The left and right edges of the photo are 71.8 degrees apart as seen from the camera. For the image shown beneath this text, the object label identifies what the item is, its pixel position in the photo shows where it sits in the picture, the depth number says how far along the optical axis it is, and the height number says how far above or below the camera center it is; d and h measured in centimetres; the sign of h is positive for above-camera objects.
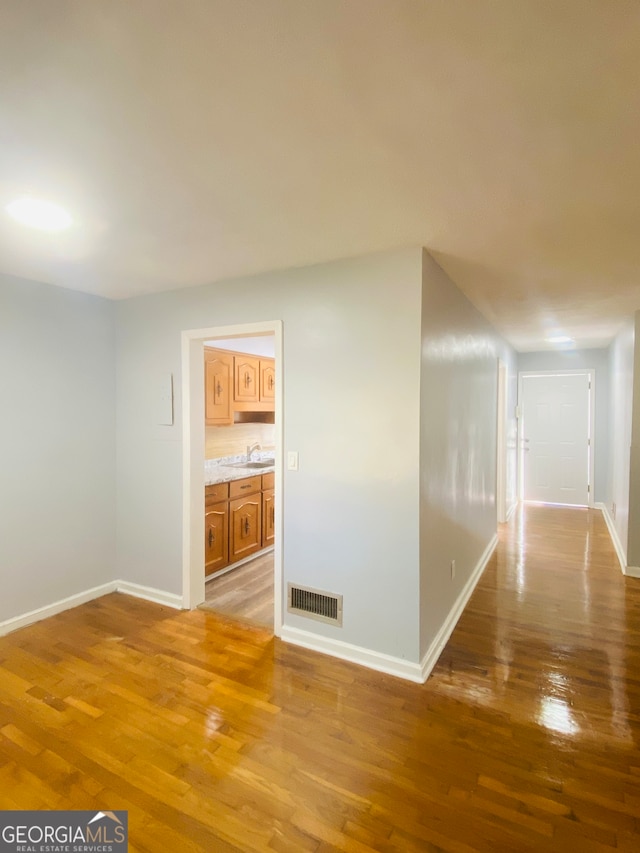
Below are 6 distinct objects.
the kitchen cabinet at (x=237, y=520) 384 -96
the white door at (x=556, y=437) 681 -28
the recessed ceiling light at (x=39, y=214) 186 +91
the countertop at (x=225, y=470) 393 -51
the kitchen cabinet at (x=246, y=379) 450 +42
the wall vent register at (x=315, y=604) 267 -115
